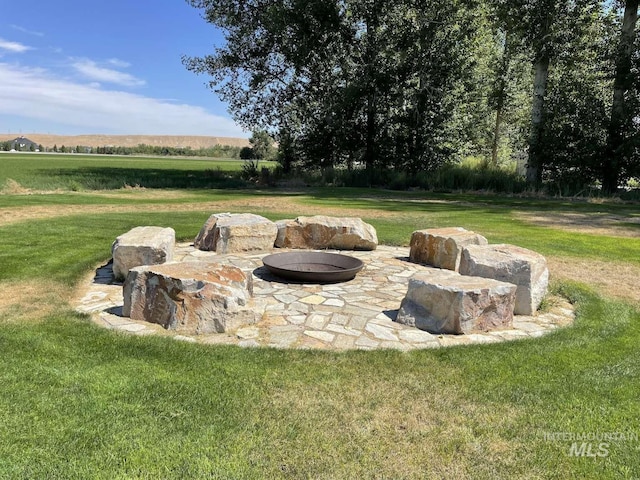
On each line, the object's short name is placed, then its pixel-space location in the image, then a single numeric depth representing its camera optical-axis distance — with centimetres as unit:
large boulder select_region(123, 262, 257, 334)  417
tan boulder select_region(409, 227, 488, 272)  663
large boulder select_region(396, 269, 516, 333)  431
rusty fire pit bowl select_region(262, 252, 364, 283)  568
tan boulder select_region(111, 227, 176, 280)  566
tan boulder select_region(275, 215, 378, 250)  771
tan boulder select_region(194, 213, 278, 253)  736
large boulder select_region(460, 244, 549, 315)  496
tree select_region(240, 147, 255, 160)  5734
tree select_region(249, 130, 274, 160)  4912
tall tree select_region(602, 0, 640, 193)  1717
